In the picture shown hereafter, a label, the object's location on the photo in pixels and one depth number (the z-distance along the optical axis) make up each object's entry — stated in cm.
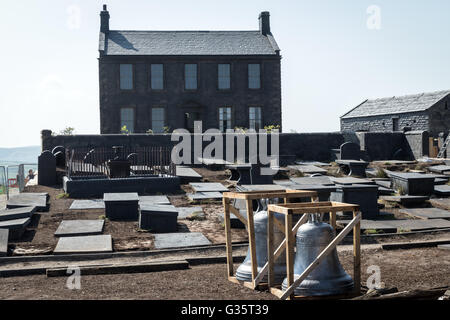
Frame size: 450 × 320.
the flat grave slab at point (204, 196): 1568
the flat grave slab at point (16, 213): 1197
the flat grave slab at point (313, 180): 1666
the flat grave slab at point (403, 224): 1171
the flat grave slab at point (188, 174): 1914
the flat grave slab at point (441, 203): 1463
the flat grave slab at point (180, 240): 1046
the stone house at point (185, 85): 3353
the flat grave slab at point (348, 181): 1583
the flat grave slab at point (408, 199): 1496
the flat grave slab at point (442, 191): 1619
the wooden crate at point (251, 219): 694
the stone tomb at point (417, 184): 1616
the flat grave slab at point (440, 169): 2069
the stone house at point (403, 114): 3856
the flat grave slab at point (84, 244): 991
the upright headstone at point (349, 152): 2272
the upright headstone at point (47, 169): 1900
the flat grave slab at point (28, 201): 1376
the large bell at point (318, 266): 645
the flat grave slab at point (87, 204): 1458
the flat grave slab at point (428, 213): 1312
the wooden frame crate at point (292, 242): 627
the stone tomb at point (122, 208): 1306
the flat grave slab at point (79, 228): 1125
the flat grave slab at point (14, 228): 1103
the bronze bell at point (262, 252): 714
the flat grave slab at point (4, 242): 963
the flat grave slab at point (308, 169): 2085
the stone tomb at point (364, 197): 1332
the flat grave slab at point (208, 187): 1711
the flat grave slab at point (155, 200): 1493
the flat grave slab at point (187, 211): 1348
